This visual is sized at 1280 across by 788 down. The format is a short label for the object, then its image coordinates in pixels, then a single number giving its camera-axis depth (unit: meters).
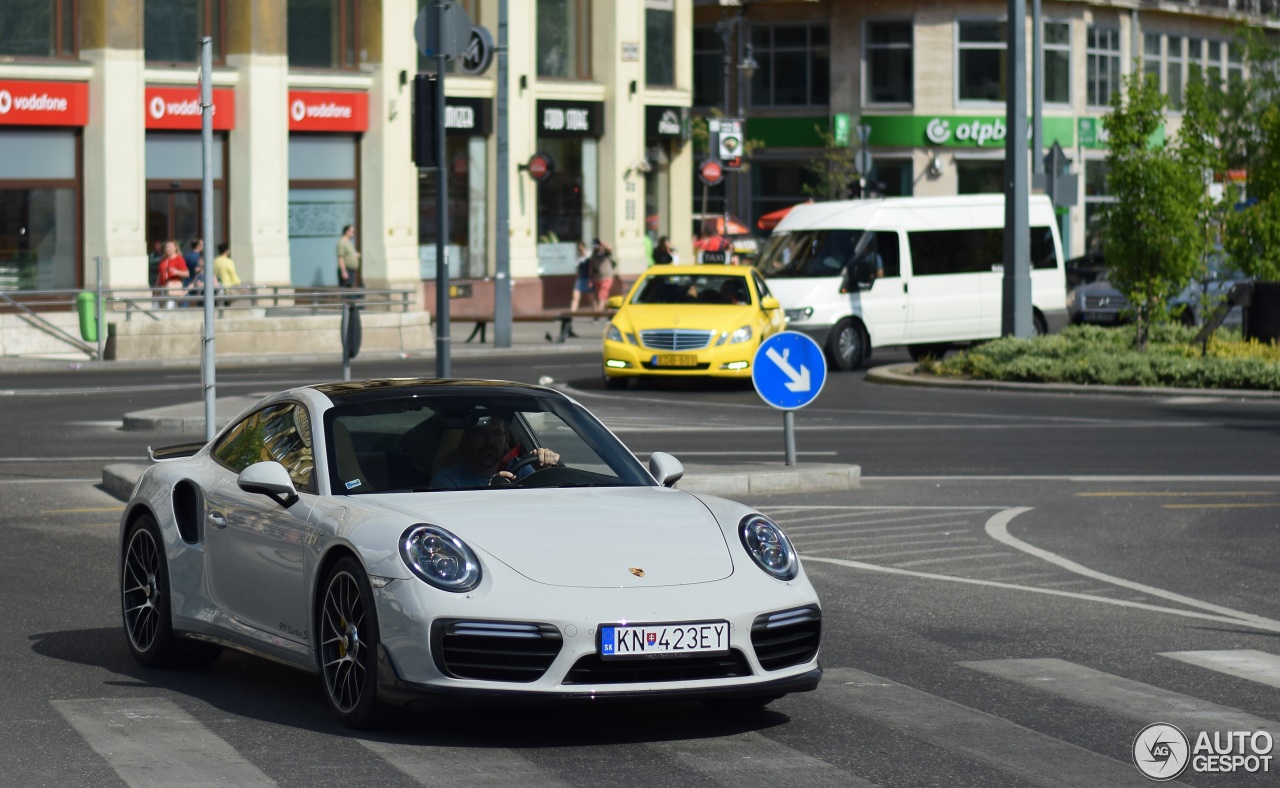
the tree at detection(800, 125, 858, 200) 64.06
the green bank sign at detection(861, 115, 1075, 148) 65.75
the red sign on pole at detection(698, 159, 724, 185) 46.31
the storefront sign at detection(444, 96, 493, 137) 45.81
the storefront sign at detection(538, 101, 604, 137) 47.88
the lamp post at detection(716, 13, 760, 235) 59.47
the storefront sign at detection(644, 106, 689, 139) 51.00
